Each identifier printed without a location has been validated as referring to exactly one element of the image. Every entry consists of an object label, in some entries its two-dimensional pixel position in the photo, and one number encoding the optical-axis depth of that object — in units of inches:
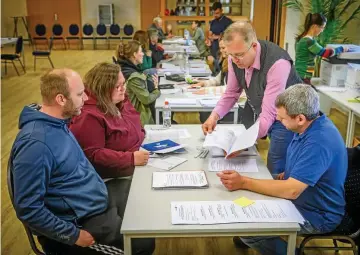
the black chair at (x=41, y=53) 377.7
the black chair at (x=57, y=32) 525.0
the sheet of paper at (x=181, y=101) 146.8
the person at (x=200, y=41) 333.1
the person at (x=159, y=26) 350.5
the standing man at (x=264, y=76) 96.6
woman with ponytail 184.0
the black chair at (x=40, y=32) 530.0
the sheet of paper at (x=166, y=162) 88.7
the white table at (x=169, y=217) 64.5
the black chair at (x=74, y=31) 526.3
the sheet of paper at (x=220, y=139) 93.7
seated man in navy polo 72.9
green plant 276.8
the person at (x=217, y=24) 354.9
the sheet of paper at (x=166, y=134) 107.3
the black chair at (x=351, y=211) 79.0
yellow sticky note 71.6
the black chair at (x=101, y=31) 521.0
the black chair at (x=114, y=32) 519.5
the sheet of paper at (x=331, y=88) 170.1
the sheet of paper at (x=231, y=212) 66.5
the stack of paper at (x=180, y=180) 78.7
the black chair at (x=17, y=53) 353.7
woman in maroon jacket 91.6
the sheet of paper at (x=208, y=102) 145.6
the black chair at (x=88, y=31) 522.9
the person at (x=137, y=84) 148.0
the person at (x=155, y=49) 258.4
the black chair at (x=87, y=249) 74.5
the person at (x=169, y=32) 403.2
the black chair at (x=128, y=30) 519.5
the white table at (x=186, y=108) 144.2
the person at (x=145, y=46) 215.6
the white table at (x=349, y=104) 144.9
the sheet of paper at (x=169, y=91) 162.4
